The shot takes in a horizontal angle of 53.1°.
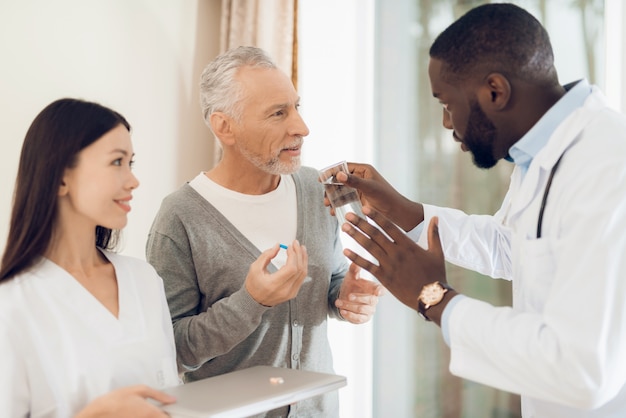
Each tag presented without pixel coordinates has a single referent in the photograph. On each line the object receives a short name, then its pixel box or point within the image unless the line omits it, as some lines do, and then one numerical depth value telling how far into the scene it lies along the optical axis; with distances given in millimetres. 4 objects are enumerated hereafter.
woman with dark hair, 1198
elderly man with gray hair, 1623
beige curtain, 2842
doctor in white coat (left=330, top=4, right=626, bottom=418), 978
